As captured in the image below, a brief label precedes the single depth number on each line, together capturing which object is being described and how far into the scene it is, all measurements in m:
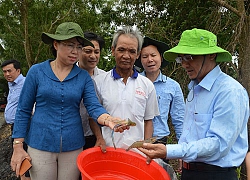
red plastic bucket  2.07
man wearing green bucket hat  1.63
